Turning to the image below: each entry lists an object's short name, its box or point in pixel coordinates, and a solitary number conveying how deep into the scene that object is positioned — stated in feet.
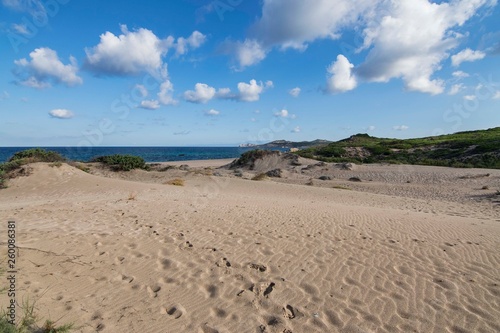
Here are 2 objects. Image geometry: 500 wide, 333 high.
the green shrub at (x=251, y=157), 114.11
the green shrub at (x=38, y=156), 60.23
